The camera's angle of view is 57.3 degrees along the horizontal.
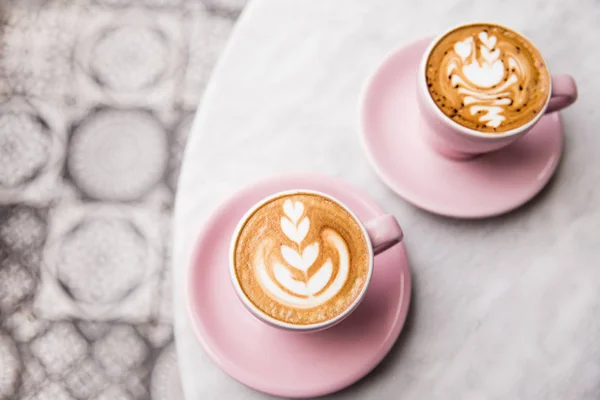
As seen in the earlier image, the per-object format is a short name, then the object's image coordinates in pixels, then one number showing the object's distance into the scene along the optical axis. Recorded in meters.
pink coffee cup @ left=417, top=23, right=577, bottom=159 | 0.58
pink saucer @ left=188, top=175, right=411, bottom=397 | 0.59
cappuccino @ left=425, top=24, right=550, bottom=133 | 0.60
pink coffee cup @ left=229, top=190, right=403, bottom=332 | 0.54
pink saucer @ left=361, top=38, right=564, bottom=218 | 0.64
